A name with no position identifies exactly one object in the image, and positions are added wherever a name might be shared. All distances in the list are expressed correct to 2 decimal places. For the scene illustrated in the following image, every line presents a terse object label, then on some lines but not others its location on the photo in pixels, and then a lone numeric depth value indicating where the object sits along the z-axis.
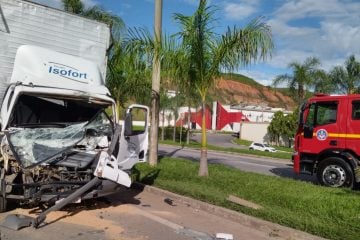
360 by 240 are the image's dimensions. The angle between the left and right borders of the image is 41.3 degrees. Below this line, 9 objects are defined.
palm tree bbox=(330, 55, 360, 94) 39.00
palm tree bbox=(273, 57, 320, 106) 40.62
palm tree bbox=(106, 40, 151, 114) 12.62
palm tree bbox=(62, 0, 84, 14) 20.34
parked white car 44.67
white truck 7.20
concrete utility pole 13.55
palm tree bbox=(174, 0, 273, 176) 11.25
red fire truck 11.91
